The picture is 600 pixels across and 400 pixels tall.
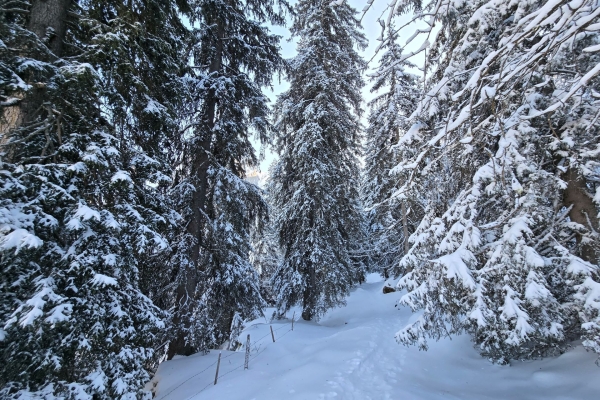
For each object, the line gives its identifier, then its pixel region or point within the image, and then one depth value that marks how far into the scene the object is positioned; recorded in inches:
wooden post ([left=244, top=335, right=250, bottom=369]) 222.7
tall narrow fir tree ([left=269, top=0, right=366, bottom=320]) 401.4
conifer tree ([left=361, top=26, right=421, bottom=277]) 510.0
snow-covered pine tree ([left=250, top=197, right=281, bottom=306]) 848.3
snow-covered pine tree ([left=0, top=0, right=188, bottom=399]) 105.1
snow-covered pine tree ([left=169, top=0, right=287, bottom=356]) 255.1
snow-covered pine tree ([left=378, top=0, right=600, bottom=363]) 123.0
